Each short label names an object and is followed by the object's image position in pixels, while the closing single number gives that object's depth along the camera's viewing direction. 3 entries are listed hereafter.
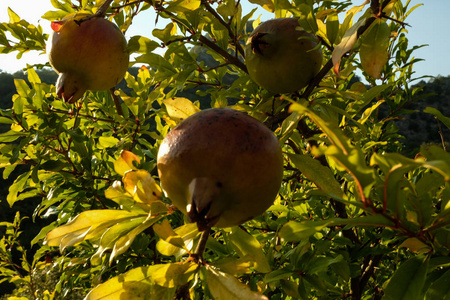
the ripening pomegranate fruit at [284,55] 0.76
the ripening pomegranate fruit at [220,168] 0.47
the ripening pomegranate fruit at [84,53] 0.75
